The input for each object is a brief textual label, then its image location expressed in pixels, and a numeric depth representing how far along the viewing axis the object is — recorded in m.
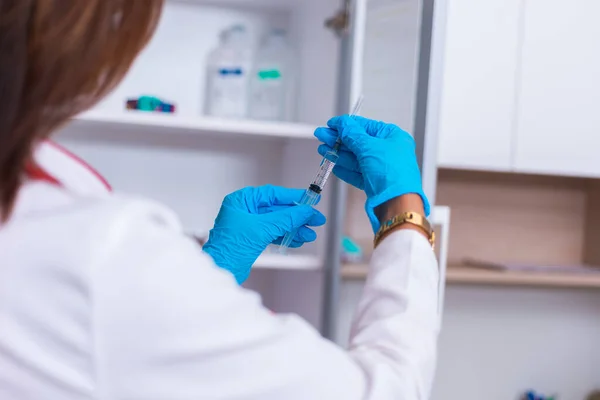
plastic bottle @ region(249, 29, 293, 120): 1.67
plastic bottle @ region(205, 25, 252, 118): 1.64
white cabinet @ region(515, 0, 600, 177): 1.56
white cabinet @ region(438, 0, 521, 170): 1.51
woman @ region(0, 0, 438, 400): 0.48
